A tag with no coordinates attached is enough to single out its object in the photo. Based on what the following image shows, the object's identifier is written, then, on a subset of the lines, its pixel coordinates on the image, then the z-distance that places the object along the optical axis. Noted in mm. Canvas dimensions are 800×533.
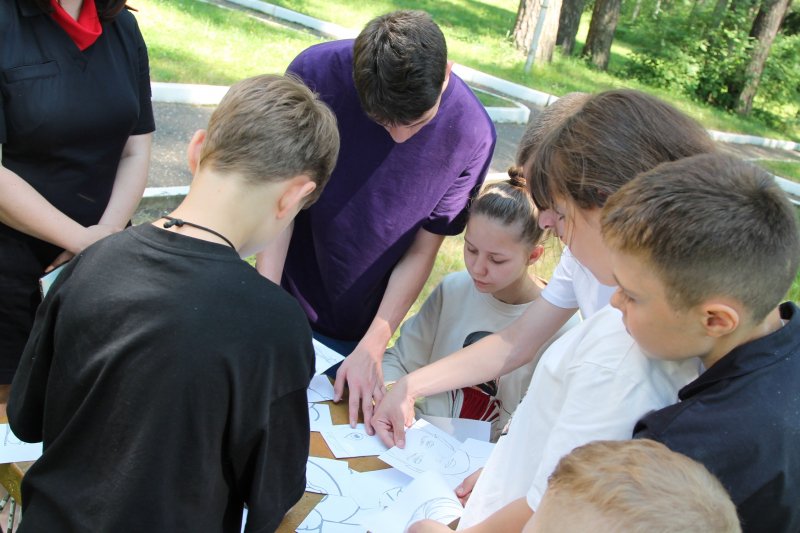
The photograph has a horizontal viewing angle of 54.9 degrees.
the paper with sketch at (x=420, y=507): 1646
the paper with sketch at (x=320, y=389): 2180
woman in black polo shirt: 1959
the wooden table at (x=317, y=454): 1676
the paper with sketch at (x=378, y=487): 1797
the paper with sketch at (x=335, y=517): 1677
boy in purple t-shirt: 2090
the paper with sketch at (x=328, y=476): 1803
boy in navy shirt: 1163
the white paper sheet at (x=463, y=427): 2180
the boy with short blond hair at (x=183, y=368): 1255
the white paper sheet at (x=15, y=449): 1676
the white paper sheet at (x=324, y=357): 2288
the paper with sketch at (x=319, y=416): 2049
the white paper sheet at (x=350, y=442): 1967
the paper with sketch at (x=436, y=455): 1951
